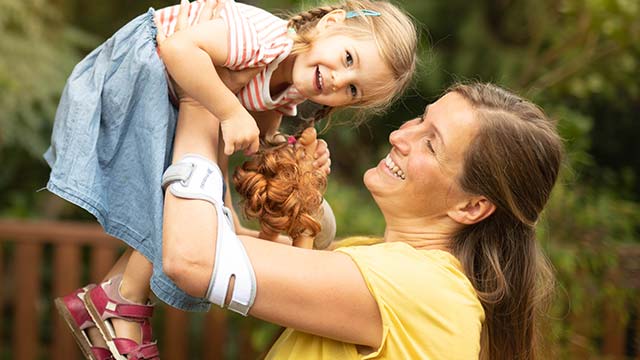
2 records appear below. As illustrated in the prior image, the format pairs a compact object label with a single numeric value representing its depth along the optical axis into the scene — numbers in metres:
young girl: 1.78
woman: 1.76
